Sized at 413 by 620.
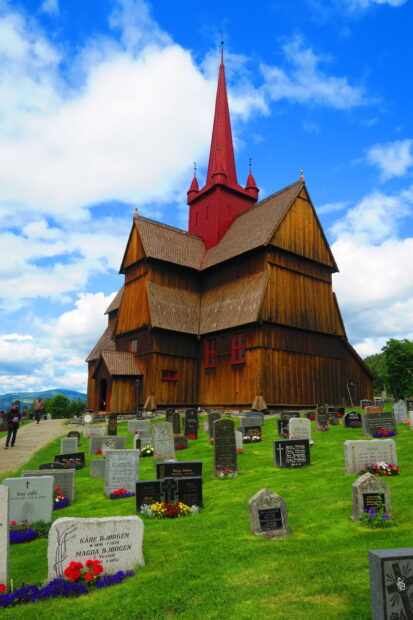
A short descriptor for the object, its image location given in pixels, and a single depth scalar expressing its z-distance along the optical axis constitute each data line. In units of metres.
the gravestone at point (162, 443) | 14.10
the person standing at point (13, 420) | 18.11
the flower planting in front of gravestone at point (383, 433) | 15.00
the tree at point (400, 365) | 40.46
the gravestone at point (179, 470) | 10.06
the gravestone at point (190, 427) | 18.50
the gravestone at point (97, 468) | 12.64
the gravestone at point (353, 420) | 18.05
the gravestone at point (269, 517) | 6.81
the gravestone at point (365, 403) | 25.06
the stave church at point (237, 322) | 26.25
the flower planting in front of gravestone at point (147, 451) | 15.05
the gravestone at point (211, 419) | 17.26
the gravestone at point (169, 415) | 21.92
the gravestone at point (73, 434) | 20.41
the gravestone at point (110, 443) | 15.38
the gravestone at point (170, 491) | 8.82
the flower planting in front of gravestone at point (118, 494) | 10.45
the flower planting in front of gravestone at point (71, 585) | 5.30
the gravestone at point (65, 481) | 10.10
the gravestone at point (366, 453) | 10.02
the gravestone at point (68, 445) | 16.25
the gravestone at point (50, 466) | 11.31
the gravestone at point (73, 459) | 13.72
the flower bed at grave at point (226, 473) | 11.19
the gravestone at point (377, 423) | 15.48
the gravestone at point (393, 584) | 4.03
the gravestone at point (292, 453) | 11.59
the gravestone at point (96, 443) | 16.58
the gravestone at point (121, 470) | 10.65
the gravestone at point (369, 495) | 7.12
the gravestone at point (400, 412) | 19.17
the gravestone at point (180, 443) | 16.19
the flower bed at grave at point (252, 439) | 16.53
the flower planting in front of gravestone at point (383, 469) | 9.67
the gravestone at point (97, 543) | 5.75
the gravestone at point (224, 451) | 11.48
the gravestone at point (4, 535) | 5.62
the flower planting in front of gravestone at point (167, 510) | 8.45
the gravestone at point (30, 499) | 8.39
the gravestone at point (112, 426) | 20.60
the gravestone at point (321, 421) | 17.93
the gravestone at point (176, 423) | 20.36
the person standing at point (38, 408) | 32.25
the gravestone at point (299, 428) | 14.84
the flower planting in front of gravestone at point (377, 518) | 6.79
